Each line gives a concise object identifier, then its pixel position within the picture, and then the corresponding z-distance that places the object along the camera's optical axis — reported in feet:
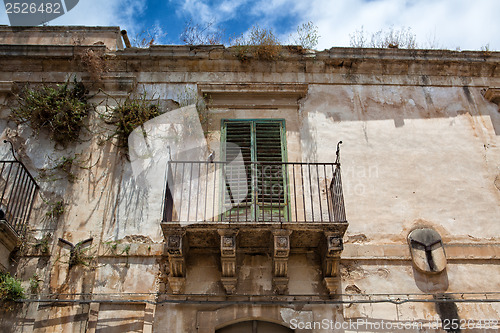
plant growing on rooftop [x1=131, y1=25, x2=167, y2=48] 31.38
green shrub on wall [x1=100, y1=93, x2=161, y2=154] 26.66
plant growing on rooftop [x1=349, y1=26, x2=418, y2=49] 33.35
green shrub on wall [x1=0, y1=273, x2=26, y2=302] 21.40
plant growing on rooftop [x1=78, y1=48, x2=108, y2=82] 28.30
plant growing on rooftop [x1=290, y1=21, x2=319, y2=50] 30.07
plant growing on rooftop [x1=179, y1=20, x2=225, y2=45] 30.81
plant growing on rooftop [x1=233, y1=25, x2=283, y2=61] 28.96
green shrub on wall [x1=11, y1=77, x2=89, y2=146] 26.63
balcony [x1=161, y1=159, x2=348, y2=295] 21.50
